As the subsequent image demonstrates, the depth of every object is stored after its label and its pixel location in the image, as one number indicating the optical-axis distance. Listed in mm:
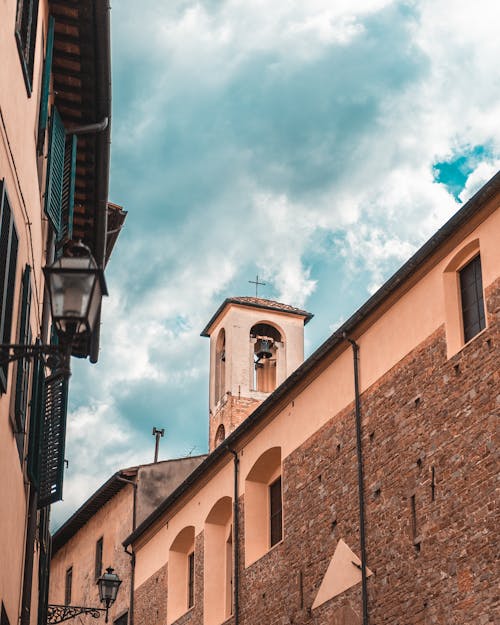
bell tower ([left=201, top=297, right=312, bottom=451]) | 35031
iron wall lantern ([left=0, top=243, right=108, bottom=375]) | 5488
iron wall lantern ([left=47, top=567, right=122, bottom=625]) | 17969
